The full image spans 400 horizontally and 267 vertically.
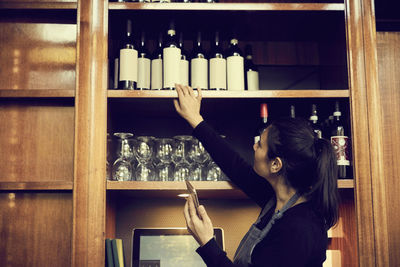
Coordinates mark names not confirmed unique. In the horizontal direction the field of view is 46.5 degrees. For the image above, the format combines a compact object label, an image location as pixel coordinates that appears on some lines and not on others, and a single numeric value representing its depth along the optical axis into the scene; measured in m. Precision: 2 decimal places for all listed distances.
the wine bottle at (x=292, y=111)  1.81
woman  1.35
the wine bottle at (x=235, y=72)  1.78
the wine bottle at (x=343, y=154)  1.74
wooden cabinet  1.64
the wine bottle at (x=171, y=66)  1.75
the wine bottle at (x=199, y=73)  1.78
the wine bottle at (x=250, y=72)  1.87
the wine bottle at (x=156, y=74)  1.78
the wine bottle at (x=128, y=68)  1.73
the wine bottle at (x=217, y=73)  1.78
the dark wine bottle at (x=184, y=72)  1.78
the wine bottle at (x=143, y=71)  1.77
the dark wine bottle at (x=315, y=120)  1.84
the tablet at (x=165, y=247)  1.93
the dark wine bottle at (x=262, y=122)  1.77
